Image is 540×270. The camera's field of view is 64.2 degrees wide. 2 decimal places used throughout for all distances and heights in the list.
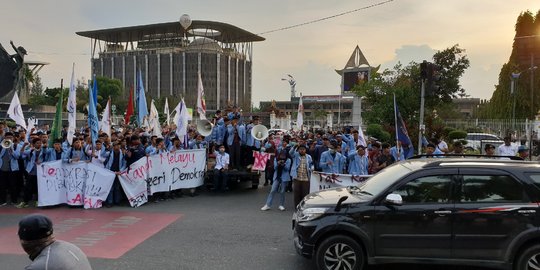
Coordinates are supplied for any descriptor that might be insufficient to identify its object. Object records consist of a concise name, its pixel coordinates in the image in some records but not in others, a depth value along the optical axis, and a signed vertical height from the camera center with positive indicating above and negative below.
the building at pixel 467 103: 129.88 +7.12
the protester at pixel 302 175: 9.95 -1.18
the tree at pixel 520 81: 41.59 +4.66
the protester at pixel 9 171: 10.70 -1.24
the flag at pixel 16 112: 14.08 +0.31
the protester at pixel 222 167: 12.48 -1.26
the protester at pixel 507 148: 13.16 -0.64
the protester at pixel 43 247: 2.67 -0.80
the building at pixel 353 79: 40.47 +5.57
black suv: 5.59 -1.25
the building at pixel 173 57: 120.62 +19.06
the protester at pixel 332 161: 10.50 -0.88
